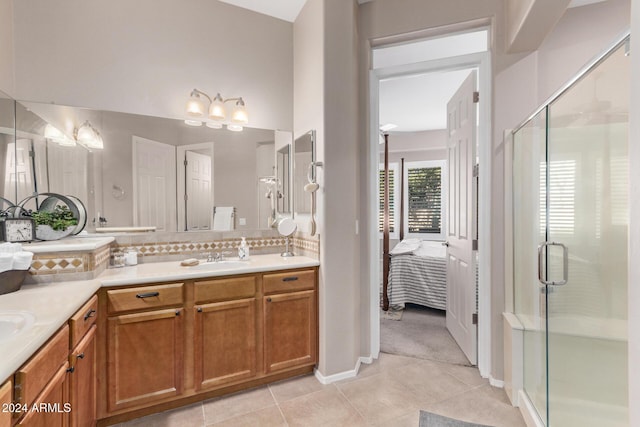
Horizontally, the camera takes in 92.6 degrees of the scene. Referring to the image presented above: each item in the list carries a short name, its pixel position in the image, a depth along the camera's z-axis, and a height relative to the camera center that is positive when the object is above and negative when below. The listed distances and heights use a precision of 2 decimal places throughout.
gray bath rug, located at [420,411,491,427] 1.83 -1.30
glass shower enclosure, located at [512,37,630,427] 1.30 -0.20
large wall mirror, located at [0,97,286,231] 1.98 +0.32
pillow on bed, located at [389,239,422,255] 4.09 -0.55
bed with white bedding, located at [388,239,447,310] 3.72 -0.87
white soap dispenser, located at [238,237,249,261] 2.51 -0.34
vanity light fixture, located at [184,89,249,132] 2.46 +0.81
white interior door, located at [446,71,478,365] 2.52 -0.10
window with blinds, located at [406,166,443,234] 5.97 +0.18
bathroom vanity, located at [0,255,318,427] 1.39 -0.74
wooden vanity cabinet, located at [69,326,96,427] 1.36 -0.83
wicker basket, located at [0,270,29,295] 1.46 -0.35
